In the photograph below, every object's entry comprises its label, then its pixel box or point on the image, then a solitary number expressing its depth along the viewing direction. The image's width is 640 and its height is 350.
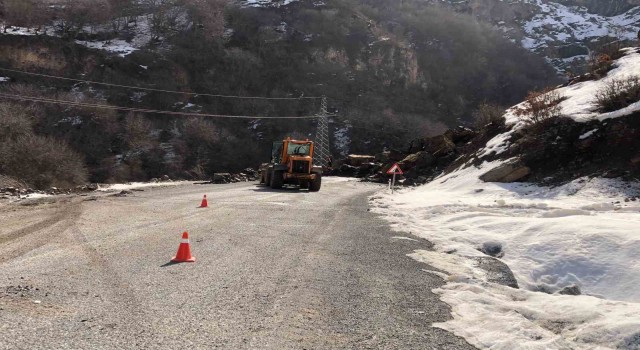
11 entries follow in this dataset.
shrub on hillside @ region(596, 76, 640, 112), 14.86
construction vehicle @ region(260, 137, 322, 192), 22.88
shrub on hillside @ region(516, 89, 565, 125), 17.20
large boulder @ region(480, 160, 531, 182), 15.33
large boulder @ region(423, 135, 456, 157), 27.48
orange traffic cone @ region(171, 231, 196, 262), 6.35
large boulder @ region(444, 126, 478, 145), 28.06
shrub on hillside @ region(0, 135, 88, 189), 22.39
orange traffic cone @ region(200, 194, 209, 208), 13.59
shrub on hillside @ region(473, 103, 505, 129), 22.95
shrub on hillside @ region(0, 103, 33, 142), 27.16
